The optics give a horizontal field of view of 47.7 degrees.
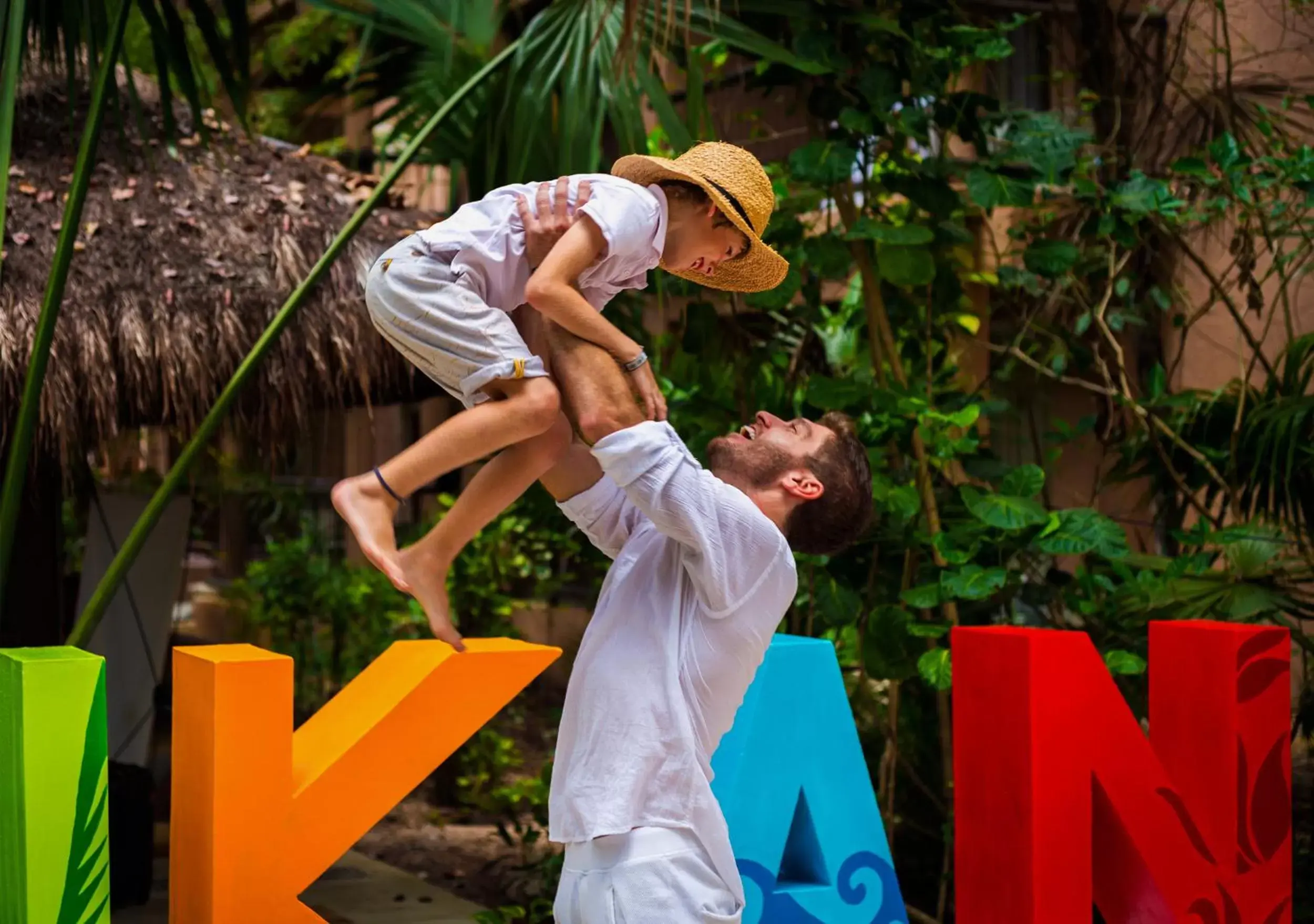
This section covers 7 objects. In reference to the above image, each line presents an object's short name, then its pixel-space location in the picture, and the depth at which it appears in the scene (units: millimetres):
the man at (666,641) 2240
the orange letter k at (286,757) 3350
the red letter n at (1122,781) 3498
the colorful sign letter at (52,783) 2953
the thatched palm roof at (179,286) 5406
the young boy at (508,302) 2326
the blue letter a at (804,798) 3650
